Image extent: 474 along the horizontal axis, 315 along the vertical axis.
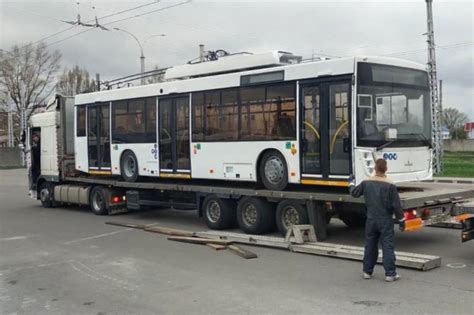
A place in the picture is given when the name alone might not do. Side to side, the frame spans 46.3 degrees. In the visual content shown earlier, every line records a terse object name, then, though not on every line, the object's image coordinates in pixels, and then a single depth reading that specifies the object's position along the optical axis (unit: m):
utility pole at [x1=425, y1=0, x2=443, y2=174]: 24.13
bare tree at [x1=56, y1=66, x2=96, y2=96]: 66.25
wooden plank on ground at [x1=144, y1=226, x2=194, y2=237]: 11.67
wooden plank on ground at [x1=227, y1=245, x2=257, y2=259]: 9.44
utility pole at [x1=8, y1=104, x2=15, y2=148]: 54.60
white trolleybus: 9.91
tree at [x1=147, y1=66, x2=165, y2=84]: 39.78
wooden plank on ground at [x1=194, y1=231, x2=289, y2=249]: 10.08
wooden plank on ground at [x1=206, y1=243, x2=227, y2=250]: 10.21
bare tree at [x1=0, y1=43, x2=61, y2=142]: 60.00
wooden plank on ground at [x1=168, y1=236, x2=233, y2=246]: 10.54
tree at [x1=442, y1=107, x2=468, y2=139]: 98.12
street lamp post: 33.28
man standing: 7.49
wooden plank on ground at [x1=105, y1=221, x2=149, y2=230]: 13.26
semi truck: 9.89
